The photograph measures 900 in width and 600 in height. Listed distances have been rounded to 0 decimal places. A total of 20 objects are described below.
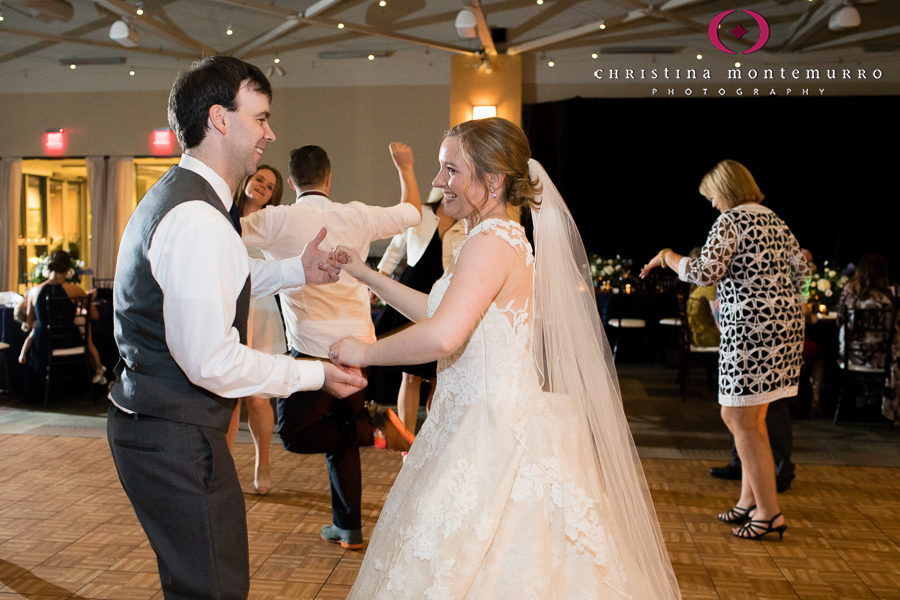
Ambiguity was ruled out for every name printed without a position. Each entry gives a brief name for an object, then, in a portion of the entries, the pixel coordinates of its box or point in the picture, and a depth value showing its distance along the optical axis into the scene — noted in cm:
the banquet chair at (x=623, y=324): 916
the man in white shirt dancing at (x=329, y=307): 321
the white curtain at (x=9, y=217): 1241
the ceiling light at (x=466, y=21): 881
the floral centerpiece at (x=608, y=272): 983
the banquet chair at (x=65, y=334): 651
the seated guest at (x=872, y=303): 593
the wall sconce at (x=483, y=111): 1161
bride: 191
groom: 159
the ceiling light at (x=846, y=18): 843
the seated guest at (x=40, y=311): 649
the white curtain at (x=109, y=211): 1218
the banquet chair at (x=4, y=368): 686
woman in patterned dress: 349
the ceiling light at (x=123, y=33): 922
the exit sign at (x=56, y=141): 1225
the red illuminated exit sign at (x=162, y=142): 1212
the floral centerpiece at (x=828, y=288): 696
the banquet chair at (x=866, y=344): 592
